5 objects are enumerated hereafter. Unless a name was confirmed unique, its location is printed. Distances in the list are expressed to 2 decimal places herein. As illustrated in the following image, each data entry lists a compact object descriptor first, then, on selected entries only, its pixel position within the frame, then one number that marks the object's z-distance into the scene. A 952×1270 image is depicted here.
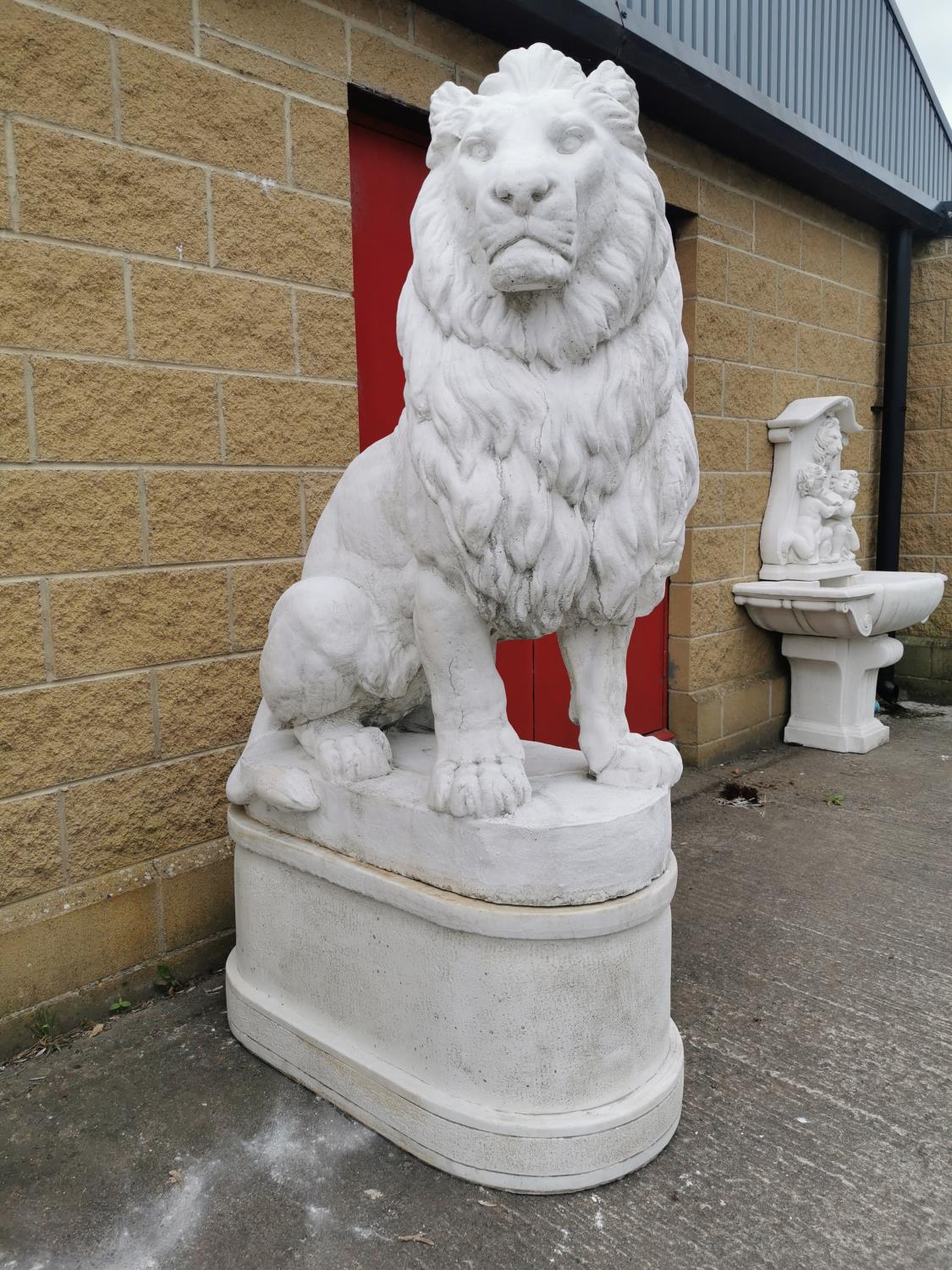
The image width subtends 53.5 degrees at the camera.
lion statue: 1.54
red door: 2.93
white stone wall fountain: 4.36
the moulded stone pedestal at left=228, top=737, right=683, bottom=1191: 1.68
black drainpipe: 5.20
